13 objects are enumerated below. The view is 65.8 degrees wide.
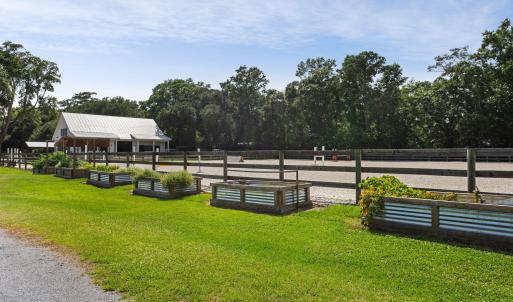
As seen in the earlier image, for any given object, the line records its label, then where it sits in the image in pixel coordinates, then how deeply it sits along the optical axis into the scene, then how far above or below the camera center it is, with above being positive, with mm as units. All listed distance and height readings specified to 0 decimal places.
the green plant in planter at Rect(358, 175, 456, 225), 6121 -744
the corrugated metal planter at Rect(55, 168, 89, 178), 17422 -1198
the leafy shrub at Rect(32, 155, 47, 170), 20984 -922
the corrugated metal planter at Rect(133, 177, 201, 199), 10729 -1215
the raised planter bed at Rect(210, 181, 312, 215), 7883 -1073
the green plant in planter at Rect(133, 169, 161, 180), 11531 -822
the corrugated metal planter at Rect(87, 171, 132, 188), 13711 -1170
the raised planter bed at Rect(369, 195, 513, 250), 4977 -1017
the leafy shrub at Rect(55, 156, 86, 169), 18469 -816
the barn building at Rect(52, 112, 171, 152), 47906 +1567
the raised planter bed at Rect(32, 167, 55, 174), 20447 -1301
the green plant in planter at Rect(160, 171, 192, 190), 10617 -897
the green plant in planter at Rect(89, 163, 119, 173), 14503 -845
